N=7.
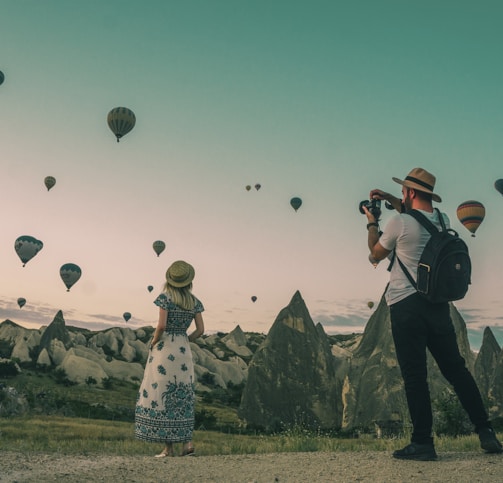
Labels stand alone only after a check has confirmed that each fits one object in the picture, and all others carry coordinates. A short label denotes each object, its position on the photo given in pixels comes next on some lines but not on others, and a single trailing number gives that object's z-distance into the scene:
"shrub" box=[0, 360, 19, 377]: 49.86
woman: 7.90
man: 5.64
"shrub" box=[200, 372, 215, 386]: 66.62
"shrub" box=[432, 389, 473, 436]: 15.98
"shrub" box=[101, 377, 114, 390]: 57.31
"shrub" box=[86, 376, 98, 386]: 56.49
